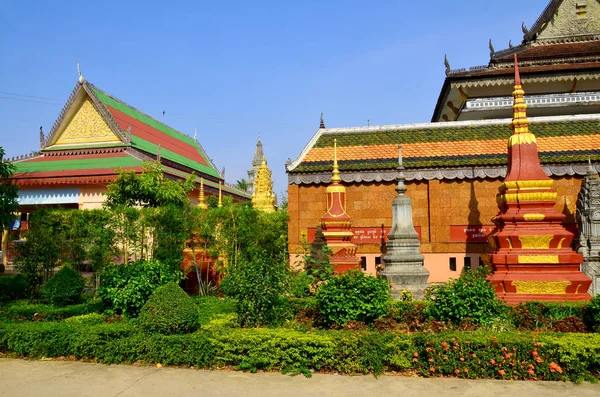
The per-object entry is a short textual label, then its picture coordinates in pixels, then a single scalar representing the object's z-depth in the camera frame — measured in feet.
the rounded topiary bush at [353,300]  25.12
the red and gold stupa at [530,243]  30.89
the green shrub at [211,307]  30.40
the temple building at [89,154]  71.36
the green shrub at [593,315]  23.56
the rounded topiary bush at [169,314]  24.18
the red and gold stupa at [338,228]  43.91
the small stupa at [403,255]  37.35
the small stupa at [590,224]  40.37
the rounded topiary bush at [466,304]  24.62
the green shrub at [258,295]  26.35
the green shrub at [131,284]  30.53
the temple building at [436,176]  48.26
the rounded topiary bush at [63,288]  36.78
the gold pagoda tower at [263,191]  75.05
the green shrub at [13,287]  41.93
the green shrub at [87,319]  28.05
